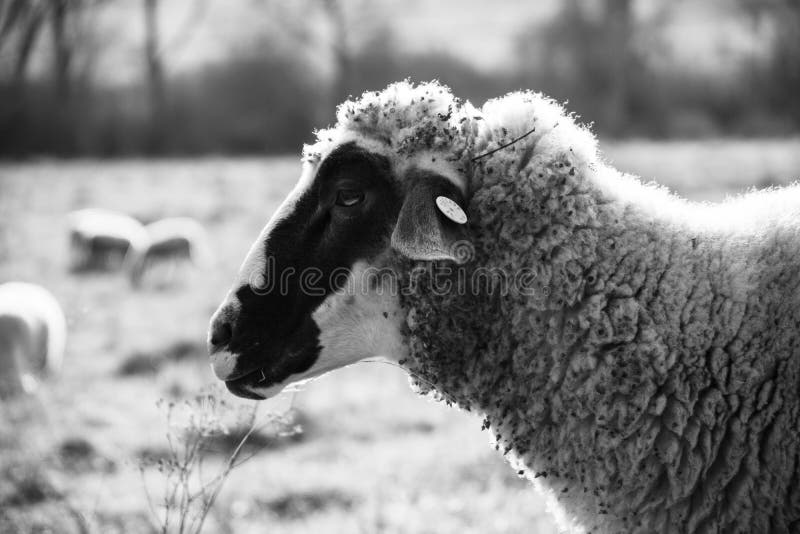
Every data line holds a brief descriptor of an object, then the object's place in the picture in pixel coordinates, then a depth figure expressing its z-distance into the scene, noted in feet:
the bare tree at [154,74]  221.46
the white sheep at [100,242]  97.71
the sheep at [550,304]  16.21
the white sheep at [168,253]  91.30
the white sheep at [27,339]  53.26
